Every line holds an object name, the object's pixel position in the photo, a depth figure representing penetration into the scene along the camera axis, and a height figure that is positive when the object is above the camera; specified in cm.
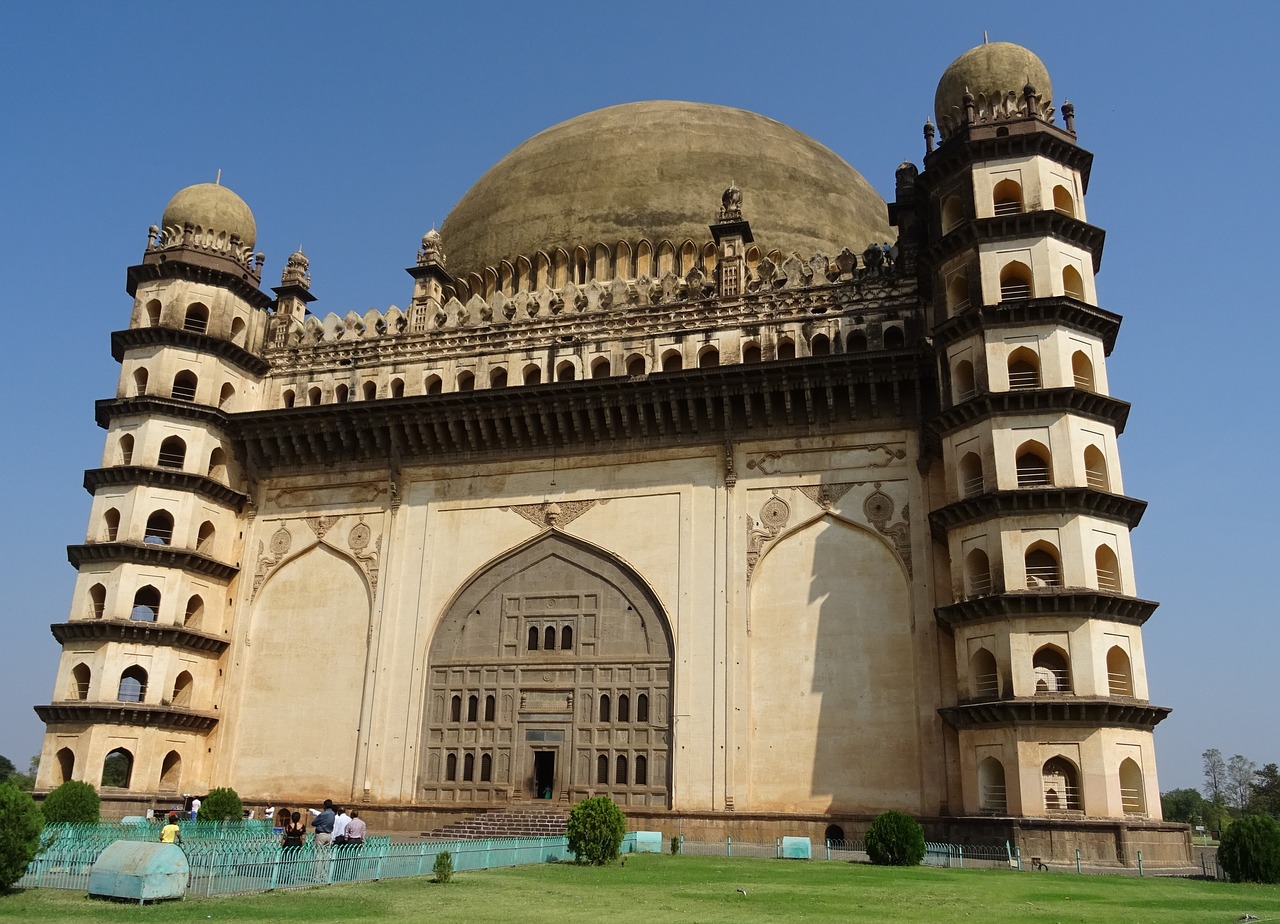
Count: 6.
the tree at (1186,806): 6106 +174
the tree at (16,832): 1176 -23
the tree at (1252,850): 1599 -18
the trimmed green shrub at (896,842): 1767 -20
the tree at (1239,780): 7050 +349
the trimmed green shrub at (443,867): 1364 -56
